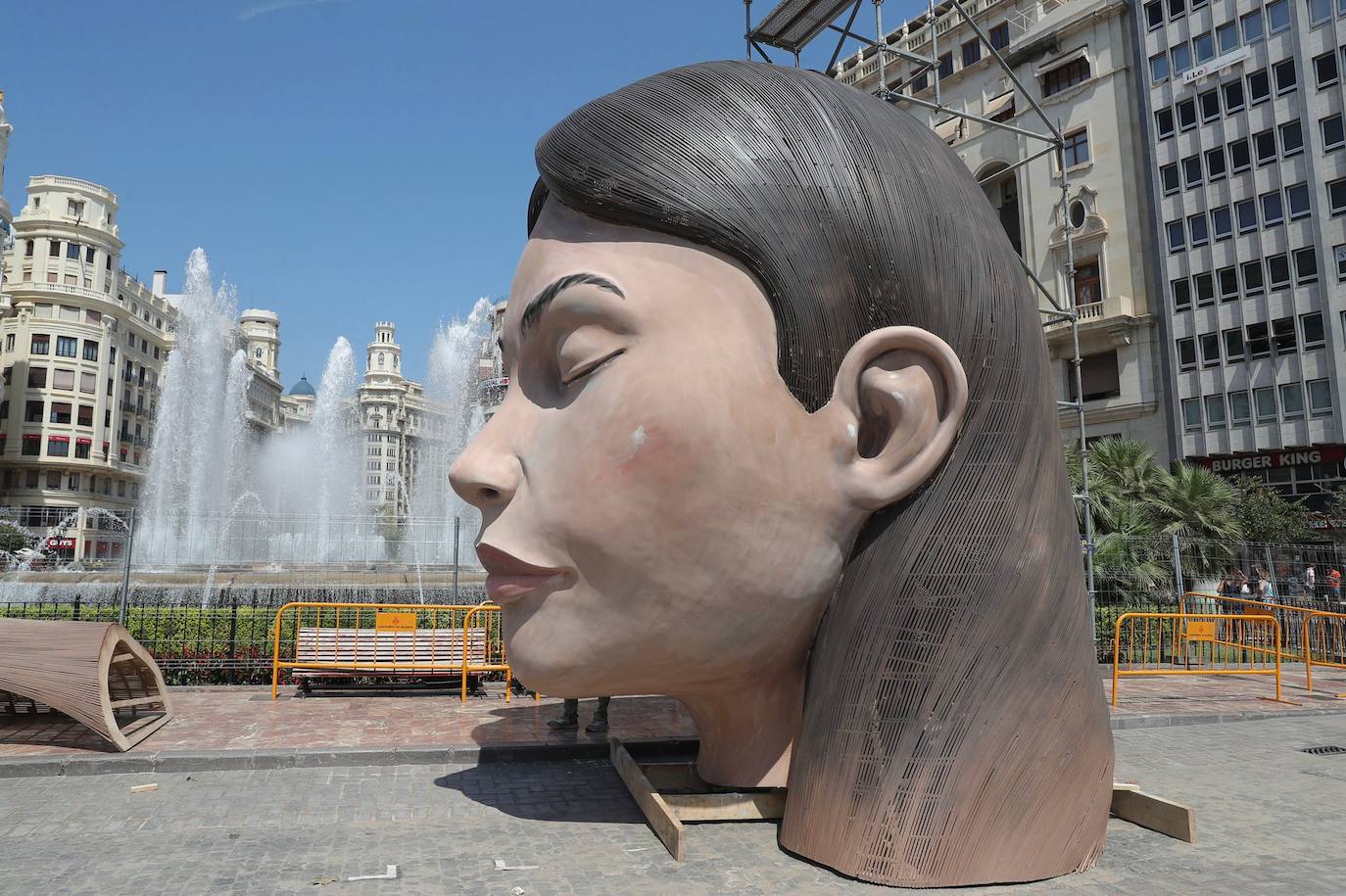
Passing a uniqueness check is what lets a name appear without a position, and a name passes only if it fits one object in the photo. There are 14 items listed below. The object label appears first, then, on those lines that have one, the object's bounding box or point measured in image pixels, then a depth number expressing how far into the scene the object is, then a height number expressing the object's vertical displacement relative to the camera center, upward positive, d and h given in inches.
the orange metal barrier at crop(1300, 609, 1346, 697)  509.7 -46.5
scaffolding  381.1 +237.4
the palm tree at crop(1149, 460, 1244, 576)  685.9 +40.9
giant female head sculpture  127.2 +12.6
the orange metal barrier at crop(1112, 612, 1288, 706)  466.0 -45.9
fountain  865.5 +202.7
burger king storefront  1049.5 +111.9
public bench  385.7 -37.3
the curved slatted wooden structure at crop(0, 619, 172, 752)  270.1 -29.2
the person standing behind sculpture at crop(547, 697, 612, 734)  306.5 -52.3
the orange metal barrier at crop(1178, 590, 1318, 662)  529.0 -34.5
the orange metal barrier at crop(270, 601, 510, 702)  385.1 -34.8
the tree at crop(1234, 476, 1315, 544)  859.4 +43.9
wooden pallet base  159.0 -45.4
